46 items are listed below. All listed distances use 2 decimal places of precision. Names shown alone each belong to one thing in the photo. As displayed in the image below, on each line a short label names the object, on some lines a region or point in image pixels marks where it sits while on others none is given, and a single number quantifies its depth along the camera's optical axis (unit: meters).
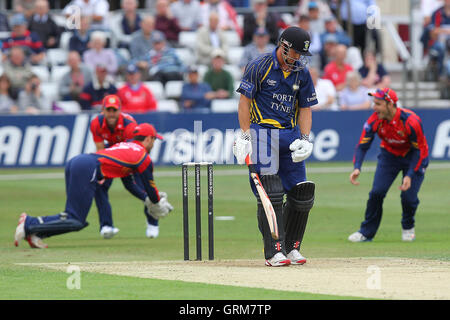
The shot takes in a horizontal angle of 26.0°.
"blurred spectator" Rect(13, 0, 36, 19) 23.97
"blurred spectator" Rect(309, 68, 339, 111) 22.16
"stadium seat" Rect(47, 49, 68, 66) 22.61
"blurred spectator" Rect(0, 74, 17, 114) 20.58
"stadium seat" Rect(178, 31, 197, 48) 23.91
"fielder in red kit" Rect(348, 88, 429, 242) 12.38
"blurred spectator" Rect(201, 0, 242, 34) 23.98
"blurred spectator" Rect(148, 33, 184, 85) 22.36
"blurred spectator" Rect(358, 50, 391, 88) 23.14
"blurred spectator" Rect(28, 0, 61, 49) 22.47
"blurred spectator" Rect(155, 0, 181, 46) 23.31
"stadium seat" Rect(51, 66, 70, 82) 21.83
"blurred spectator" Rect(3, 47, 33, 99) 21.08
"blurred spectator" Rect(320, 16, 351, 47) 24.05
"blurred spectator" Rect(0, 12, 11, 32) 22.77
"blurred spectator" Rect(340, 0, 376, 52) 25.00
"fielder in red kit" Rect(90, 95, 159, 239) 13.29
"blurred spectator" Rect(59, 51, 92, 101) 21.17
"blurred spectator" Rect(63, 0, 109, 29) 22.89
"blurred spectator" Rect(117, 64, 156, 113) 20.81
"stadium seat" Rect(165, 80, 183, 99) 22.38
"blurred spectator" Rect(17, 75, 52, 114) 20.59
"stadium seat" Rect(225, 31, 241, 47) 24.48
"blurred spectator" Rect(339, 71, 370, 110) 22.36
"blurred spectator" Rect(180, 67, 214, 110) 21.78
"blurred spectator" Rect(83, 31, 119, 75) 21.83
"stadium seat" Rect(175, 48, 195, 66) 23.34
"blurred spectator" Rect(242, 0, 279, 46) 23.98
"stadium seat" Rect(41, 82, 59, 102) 21.33
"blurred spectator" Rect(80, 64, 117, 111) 20.73
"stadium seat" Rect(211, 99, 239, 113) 22.08
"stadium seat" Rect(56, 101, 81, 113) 21.09
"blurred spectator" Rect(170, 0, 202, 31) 24.02
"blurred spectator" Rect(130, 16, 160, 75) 22.48
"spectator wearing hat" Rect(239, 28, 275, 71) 22.52
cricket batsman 9.43
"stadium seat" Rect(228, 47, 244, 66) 24.06
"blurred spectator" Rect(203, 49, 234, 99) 22.16
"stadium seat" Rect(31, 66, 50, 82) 21.69
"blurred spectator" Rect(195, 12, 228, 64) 22.91
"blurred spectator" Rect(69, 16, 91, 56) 22.27
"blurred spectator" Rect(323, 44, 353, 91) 23.03
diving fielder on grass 12.00
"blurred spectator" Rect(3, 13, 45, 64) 21.75
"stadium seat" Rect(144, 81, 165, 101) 22.17
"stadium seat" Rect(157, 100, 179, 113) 21.86
